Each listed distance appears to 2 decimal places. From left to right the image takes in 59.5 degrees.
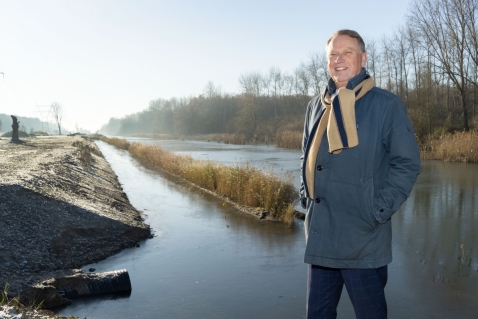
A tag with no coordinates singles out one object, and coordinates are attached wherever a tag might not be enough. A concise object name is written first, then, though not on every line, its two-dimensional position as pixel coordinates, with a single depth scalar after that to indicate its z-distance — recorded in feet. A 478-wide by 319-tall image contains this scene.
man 6.66
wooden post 94.08
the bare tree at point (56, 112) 335.67
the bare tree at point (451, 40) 81.87
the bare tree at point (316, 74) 157.51
